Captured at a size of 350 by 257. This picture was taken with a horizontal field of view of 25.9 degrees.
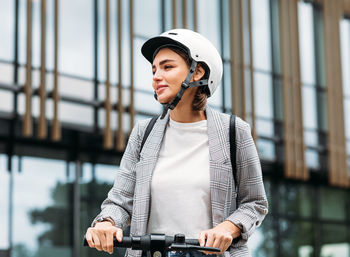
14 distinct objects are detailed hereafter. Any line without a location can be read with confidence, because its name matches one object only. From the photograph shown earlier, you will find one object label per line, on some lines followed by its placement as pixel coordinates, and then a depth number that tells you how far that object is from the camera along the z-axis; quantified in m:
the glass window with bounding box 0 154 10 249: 12.79
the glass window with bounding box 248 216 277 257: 16.36
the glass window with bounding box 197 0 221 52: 15.99
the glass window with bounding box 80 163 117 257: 13.72
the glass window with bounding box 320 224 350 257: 18.16
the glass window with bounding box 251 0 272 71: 17.12
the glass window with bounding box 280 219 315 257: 17.19
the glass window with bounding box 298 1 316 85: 18.05
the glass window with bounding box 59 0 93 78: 13.60
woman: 2.96
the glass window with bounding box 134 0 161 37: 14.76
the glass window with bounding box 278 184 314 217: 17.47
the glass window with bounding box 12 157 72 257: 13.02
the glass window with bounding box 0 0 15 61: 12.95
